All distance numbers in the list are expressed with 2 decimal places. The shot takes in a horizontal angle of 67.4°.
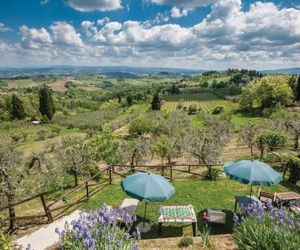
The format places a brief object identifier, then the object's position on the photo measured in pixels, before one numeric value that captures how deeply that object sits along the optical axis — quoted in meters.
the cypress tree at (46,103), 66.30
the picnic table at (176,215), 8.17
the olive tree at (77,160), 13.74
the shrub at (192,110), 67.58
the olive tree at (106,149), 16.59
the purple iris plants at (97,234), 4.61
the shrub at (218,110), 63.57
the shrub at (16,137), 45.25
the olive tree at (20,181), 9.39
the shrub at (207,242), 6.79
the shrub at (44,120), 63.76
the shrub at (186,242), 6.86
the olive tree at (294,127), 21.35
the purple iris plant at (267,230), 5.10
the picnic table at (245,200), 9.22
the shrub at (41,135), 47.07
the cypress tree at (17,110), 68.51
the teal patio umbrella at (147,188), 7.81
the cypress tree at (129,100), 95.69
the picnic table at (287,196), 9.67
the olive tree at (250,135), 20.65
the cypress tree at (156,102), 73.82
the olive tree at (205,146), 16.35
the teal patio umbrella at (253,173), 8.50
